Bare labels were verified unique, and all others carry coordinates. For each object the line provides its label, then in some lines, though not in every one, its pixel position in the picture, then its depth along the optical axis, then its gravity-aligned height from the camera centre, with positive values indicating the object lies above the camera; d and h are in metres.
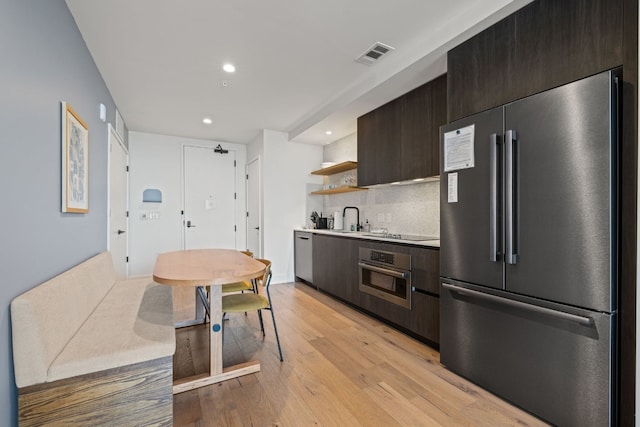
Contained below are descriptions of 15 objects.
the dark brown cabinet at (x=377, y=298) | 2.40 -0.72
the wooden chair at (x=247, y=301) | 2.17 -0.69
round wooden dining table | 1.75 -0.38
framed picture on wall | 1.84 +0.39
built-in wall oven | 2.65 -0.60
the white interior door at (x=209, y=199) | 5.44 +0.34
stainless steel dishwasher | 4.40 -0.63
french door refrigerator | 1.37 -0.20
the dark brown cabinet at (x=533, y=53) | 1.43 +0.94
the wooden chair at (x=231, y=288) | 2.75 -0.71
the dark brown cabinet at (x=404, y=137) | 2.65 +0.84
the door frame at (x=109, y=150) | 3.21 +0.75
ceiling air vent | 2.49 +1.46
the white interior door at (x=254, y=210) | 5.08 +0.12
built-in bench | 1.22 -0.66
